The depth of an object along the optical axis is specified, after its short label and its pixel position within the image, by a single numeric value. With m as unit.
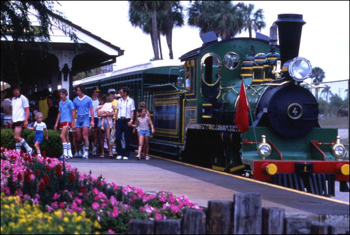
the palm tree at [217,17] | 57.19
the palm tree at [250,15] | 60.28
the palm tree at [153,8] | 50.53
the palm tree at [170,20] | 56.44
